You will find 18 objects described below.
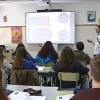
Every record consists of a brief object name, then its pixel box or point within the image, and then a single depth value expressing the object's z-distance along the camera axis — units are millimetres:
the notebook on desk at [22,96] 1835
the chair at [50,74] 3928
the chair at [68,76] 2871
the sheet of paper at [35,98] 1858
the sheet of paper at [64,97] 1851
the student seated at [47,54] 4207
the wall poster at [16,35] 7461
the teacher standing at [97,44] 5102
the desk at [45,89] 1996
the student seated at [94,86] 1325
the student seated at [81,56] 4141
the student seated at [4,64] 3074
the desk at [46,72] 3377
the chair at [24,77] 2943
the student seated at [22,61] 3079
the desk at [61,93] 1993
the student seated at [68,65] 3070
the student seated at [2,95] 1153
